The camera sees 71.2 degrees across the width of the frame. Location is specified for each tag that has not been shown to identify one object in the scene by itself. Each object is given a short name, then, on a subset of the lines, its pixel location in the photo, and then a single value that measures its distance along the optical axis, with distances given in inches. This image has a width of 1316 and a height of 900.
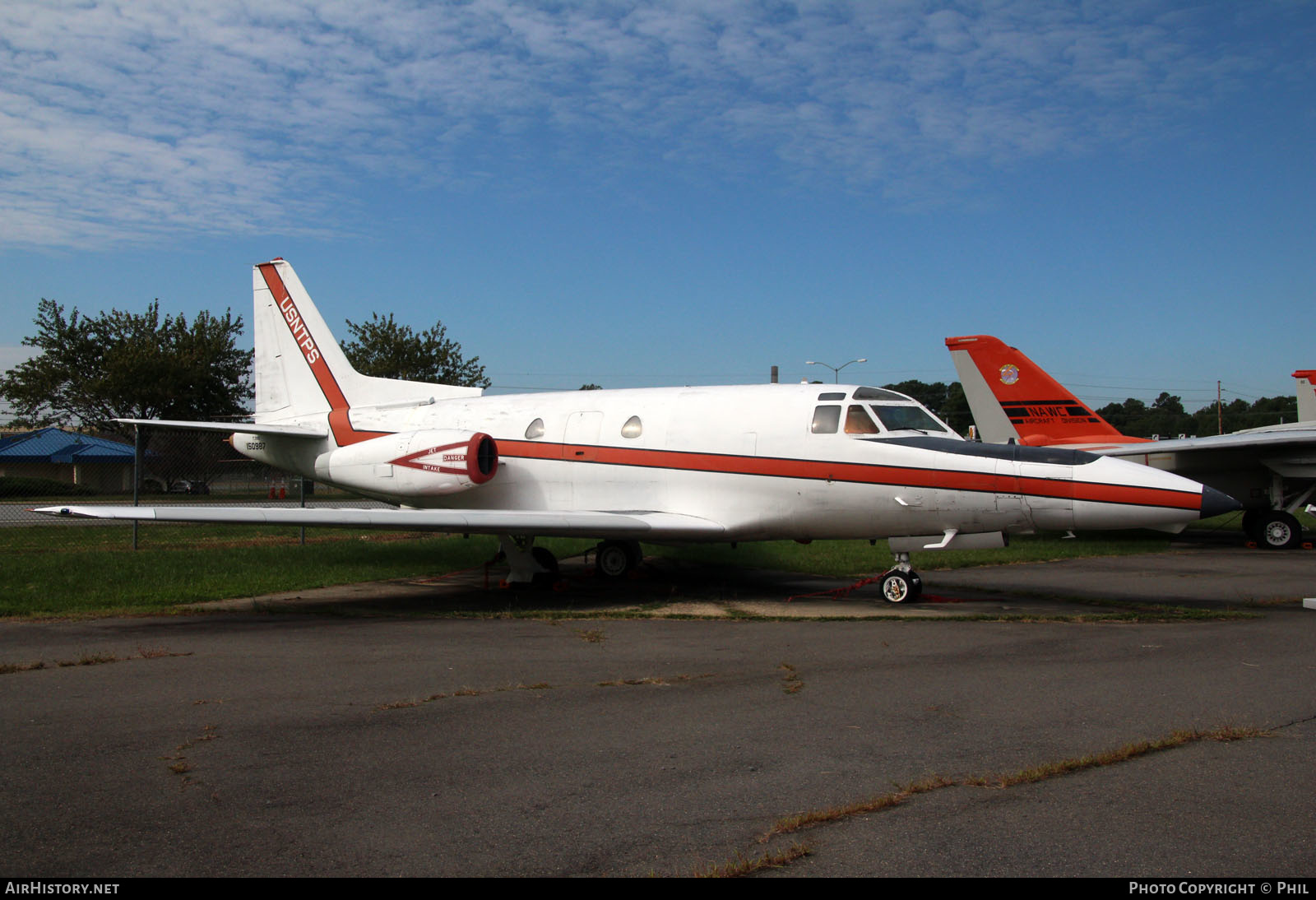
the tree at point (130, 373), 1870.1
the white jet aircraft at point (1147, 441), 772.0
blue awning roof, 1393.9
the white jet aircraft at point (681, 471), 401.4
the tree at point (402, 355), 1808.6
